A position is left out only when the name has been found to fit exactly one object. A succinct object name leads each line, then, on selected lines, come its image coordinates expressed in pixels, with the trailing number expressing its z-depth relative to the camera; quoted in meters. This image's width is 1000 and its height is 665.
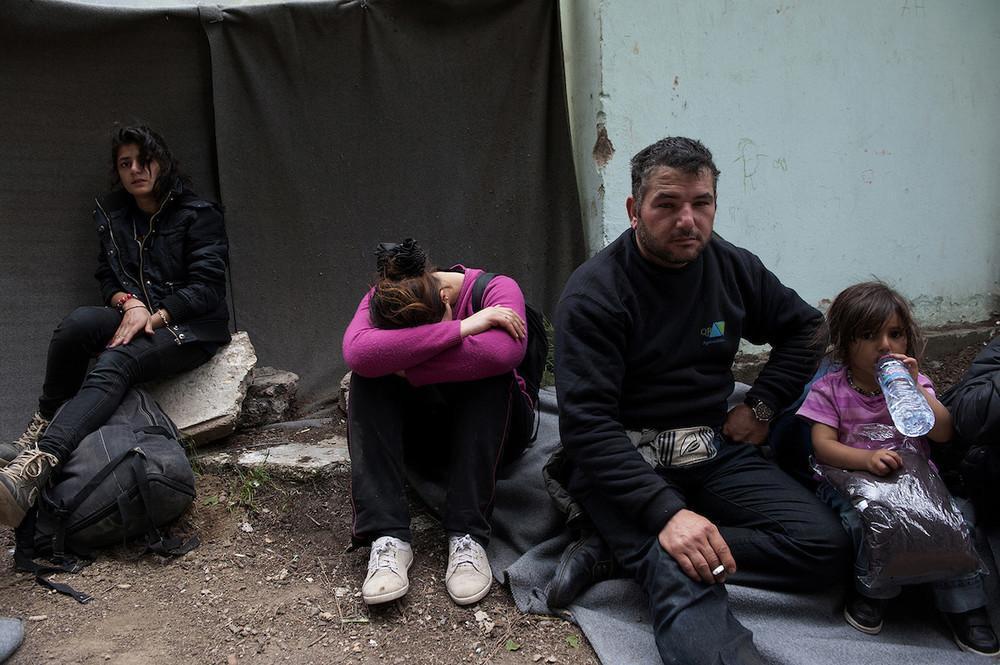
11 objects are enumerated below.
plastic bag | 2.21
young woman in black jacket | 3.29
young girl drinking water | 2.30
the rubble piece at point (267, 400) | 3.79
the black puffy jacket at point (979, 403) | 2.30
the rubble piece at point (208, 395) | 3.53
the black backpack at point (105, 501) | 2.75
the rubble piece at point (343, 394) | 3.83
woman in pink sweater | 2.58
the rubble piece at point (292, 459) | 3.32
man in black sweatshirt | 2.22
